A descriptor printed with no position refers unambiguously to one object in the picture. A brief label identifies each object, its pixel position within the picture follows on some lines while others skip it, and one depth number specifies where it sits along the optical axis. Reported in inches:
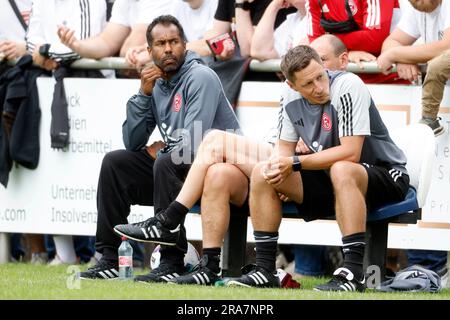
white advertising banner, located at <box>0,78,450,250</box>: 435.8
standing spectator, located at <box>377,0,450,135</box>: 397.7
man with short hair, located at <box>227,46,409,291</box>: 338.6
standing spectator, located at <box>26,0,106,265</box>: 467.2
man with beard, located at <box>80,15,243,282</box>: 377.4
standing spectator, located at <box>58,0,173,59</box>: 462.3
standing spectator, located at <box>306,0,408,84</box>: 421.4
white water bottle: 378.3
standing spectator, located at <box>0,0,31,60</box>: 502.9
